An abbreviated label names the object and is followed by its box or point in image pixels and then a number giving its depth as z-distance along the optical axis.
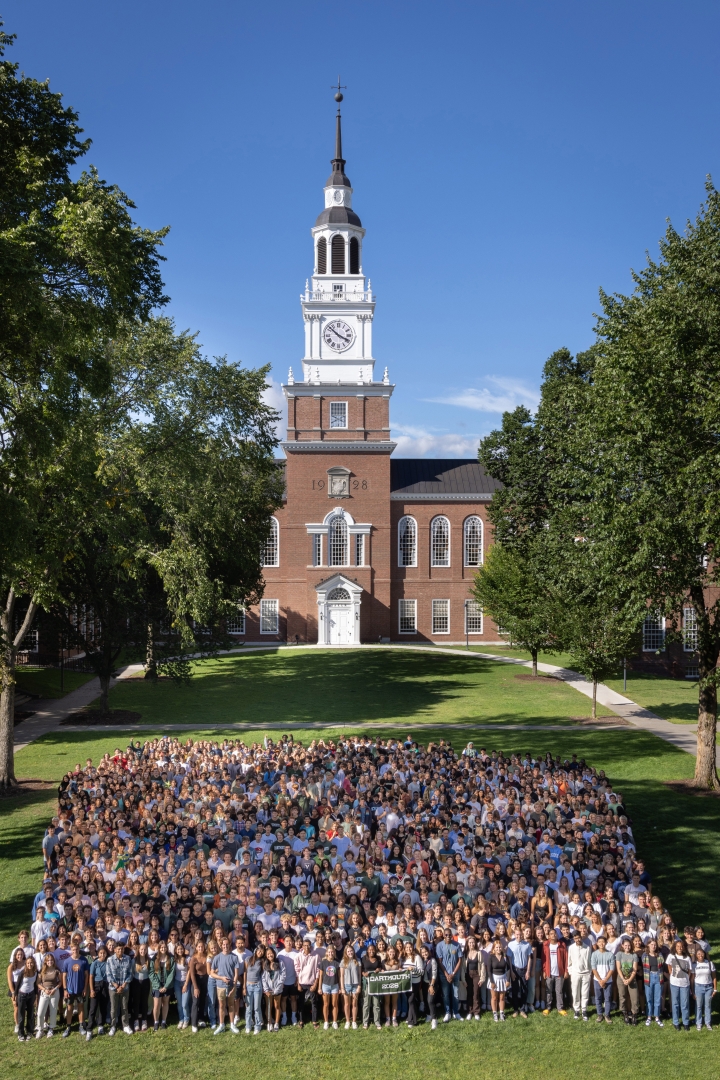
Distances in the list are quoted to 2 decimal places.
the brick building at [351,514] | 53.38
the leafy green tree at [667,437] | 19.23
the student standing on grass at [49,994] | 10.81
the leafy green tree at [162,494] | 23.94
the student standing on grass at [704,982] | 10.88
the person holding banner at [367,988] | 11.00
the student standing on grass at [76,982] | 10.93
